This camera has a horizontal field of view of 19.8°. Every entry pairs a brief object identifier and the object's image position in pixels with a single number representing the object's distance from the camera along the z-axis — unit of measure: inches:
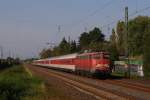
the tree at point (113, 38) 5358.8
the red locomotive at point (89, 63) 1809.8
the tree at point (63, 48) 5080.7
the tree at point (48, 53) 7083.7
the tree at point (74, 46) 5311.0
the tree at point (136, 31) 4220.0
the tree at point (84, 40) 6329.7
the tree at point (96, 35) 6504.9
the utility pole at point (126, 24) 1936.8
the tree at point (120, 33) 5099.9
